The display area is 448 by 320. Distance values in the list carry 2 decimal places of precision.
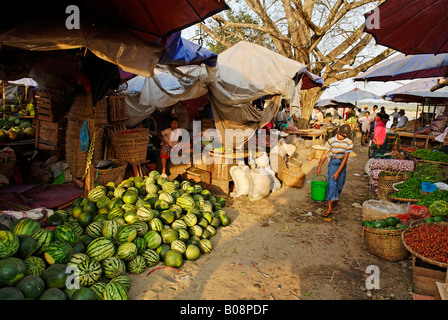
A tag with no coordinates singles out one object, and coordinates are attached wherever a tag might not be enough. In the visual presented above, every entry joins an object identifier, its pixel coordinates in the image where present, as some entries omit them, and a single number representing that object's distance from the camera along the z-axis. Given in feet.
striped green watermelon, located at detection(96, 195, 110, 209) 14.49
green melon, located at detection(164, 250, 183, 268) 12.22
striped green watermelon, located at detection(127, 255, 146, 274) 11.39
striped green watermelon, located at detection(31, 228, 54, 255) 9.63
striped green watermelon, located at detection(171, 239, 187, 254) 12.98
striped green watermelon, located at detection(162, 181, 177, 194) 17.06
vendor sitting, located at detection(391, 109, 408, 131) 48.91
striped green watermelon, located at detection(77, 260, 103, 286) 9.34
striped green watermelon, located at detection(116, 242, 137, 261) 11.25
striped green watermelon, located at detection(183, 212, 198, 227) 14.85
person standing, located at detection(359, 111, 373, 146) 59.41
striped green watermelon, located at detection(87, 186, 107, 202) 14.87
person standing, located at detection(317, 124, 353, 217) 19.58
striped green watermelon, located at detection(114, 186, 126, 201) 15.44
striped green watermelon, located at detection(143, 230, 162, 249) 12.71
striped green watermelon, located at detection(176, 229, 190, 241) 13.68
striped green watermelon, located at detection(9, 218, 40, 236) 9.90
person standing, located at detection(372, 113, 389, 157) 35.78
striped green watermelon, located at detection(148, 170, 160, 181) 18.21
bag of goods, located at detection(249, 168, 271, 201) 23.06
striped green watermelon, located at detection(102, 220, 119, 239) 11.98
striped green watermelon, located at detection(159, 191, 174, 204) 15.98
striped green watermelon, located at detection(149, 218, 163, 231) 13.41
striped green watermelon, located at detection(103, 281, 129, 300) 9.20
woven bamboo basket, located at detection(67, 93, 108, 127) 17.15
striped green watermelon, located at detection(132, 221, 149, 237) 12.71
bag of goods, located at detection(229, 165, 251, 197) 23.15
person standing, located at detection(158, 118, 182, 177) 24.01
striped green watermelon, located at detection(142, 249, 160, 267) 12.08
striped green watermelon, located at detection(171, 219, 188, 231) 14.11
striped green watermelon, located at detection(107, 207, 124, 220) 13.63
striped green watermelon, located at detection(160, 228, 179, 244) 13.29
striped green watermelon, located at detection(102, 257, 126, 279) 10.27
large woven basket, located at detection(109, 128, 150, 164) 18.56
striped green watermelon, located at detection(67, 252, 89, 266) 9.79
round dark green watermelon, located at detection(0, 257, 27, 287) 7.83
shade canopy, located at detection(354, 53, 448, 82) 20.03
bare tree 39.41
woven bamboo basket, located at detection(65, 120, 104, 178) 17.44
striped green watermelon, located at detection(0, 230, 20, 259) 8.28
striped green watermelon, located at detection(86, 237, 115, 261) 10.72
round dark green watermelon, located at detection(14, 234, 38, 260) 8.92
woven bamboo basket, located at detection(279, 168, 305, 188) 26.27
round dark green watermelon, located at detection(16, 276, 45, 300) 7.94
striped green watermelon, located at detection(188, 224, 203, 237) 14.64
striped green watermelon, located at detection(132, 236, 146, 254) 12.06
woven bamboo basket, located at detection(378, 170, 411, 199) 20.49
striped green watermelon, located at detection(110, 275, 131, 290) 10.01
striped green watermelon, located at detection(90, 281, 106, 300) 9.23
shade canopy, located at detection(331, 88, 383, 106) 75.07
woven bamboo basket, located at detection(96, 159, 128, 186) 17.16
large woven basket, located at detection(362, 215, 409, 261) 13.73
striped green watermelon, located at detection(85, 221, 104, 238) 12.14
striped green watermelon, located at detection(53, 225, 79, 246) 10.41
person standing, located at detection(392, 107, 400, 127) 65.71
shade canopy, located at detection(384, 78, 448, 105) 37.24
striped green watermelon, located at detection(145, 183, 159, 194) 16.66
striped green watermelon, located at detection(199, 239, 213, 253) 13.99
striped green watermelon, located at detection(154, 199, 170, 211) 15.20
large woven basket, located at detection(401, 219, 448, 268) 10.33
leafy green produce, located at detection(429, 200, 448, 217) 13.82
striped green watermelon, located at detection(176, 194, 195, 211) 16.07
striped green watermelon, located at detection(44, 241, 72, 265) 9.42
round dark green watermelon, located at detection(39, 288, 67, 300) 8.20
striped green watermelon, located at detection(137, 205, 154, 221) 13.50
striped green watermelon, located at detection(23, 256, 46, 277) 8.64
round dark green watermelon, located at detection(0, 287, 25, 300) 7.37
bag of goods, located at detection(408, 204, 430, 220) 14.78
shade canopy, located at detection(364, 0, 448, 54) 10.84
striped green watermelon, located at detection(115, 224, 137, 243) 11.78
